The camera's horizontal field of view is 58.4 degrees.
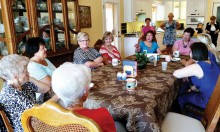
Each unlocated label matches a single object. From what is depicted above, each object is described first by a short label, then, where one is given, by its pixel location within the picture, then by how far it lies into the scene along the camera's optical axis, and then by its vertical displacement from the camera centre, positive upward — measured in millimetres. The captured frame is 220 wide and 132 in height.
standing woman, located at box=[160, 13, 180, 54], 5043 -38
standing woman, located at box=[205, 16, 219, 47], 6431 +58
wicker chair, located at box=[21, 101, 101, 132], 753 -346
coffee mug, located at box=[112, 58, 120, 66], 2584 -396
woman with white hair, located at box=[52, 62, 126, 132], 904 -277
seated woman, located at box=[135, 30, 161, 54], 3330 -237
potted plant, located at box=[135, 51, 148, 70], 2300 -344
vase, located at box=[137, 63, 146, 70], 2288 -402
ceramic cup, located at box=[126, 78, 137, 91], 1620 -437
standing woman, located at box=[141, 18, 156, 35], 5340 +106
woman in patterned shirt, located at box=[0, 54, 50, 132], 1249 -379
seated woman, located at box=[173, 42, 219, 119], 1840 -417
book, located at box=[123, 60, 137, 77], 2023 -386
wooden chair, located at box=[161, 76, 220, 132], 1495 -743
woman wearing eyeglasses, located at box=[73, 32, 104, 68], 2742 -315
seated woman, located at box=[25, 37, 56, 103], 1991 -297
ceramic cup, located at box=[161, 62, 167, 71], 2270 -404
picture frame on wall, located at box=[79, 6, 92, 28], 3998 +318
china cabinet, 2426 +112
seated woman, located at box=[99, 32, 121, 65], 3082 -287
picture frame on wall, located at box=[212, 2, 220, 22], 7113 +709
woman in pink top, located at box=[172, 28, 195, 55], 3308 -216
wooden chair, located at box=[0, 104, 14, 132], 1158 -513
